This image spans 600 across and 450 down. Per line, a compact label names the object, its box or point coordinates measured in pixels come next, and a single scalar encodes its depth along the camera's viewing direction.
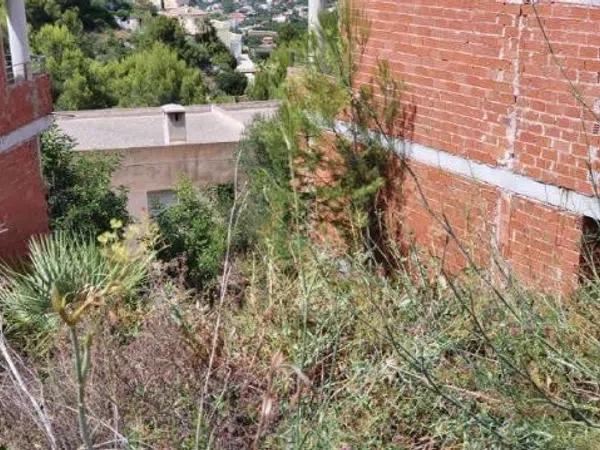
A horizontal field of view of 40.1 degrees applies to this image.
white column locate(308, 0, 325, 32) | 7.50
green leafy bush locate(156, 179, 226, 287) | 12.30
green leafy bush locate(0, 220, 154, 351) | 5.21
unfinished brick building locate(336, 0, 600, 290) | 5.41
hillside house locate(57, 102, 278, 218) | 18.95
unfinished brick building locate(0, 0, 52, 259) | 9.02
